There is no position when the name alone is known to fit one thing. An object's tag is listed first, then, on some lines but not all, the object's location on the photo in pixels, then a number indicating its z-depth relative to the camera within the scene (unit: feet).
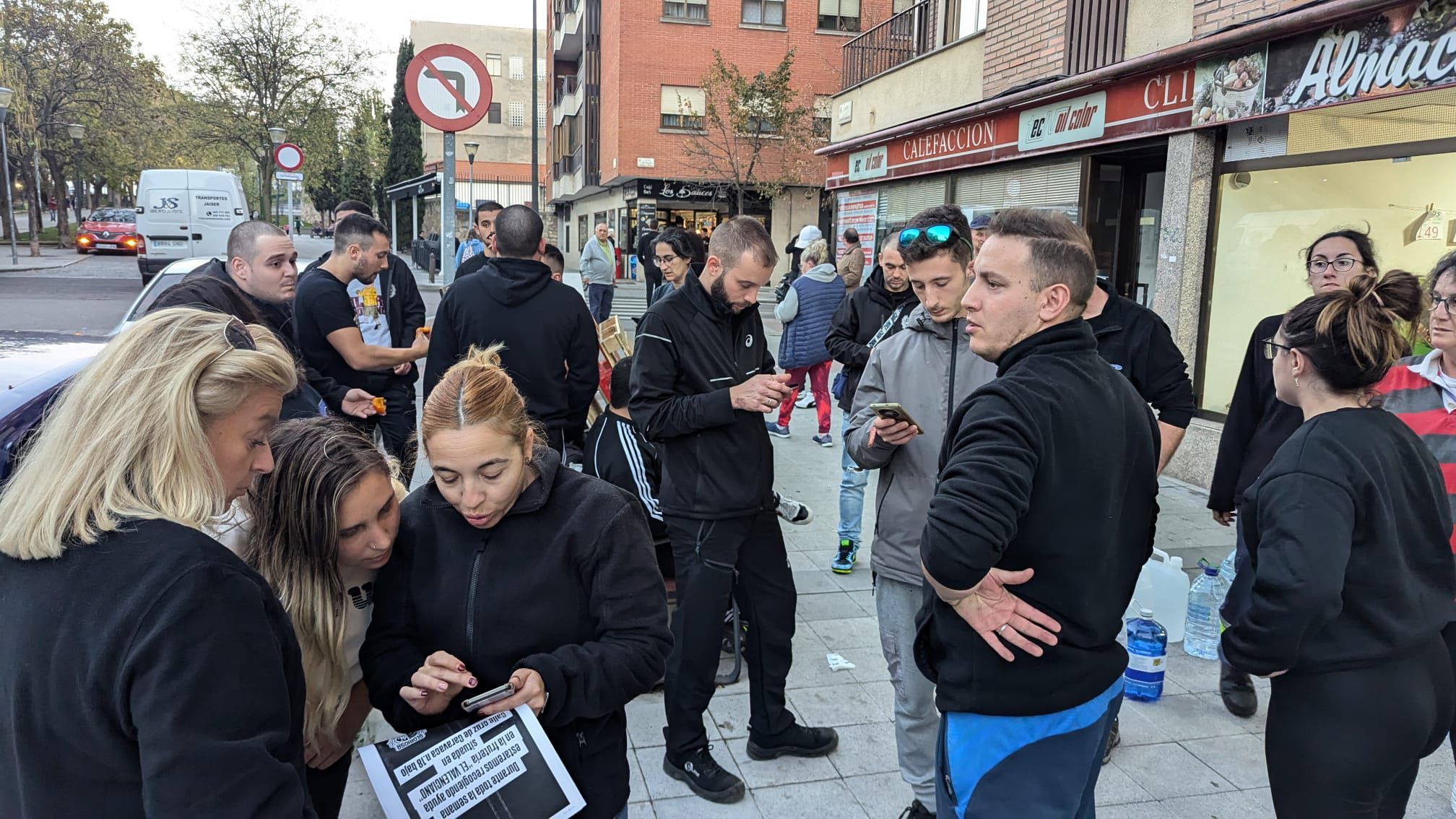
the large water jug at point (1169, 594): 15.20
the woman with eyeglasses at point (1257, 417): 12.59
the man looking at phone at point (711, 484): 10.75
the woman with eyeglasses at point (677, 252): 18.76
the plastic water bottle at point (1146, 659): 13.03
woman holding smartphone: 6.48
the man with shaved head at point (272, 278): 14.17
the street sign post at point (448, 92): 19.74
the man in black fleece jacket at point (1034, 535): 6.01
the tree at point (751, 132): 81.25
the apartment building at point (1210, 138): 19.88
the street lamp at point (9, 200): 76.83
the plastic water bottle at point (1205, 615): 14.64
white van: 70.38
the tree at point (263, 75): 86.48
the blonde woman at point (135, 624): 3.98
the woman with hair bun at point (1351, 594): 7.04
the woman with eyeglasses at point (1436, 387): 9.70
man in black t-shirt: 15.78
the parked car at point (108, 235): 110.22
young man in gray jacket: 9.55
